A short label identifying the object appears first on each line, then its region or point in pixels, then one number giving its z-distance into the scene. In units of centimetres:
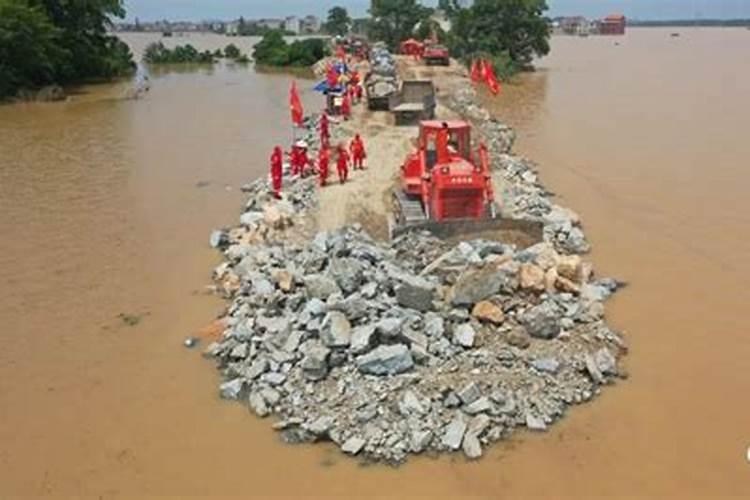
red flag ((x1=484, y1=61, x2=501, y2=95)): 2626
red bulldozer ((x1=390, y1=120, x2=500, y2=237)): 1384
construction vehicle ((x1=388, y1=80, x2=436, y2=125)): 2628
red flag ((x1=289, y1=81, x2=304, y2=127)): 2214
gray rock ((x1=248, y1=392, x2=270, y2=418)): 973
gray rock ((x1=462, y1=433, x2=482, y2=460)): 880
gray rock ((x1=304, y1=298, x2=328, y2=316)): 1076
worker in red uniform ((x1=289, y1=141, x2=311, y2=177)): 1983
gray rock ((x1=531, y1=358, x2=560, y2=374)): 998
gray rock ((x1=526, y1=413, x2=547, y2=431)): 928
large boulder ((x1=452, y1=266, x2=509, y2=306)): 1112
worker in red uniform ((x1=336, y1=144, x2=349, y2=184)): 1839
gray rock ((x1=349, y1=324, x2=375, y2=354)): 995
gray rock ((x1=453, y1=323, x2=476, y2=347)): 1026
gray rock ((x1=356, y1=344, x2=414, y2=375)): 971
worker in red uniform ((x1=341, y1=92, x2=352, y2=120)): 2880
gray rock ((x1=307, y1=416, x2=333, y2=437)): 915
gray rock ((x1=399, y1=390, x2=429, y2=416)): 913
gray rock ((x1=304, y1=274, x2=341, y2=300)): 1133
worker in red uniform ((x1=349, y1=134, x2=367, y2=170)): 1948
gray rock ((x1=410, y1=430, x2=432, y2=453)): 884
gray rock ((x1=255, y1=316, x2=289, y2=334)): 1093
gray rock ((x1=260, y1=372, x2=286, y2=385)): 1000
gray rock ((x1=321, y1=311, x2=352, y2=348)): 1005
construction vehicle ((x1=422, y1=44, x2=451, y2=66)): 4806
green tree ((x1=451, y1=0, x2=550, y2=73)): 5738
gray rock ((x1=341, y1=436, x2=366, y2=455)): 887
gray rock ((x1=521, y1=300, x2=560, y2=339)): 1068
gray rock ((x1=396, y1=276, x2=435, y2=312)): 1094
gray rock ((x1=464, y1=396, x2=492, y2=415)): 920
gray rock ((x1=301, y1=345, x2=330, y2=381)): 980
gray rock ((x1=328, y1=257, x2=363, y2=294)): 1144
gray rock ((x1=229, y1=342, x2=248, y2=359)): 1082
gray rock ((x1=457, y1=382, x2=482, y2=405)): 929
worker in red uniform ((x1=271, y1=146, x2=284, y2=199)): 1858
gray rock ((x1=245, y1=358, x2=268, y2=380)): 1027
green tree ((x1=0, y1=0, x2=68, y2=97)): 4312
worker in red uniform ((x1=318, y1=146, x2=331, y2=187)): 1822
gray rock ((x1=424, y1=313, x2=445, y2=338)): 1047
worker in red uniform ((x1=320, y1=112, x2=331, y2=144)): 2204
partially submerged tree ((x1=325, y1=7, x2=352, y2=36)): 9831
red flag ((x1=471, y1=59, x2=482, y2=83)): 4104
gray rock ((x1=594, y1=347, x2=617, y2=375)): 1045
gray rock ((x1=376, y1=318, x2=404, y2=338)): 1012
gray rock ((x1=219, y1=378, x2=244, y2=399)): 1021
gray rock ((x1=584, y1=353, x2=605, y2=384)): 1024
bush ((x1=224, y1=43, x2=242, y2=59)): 7800
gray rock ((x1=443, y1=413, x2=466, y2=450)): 887
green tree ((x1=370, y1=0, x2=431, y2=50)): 6762
